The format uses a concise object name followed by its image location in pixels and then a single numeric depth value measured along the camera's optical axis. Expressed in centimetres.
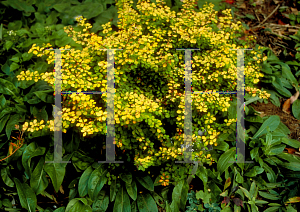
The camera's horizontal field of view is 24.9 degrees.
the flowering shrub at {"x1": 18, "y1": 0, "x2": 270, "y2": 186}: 183
